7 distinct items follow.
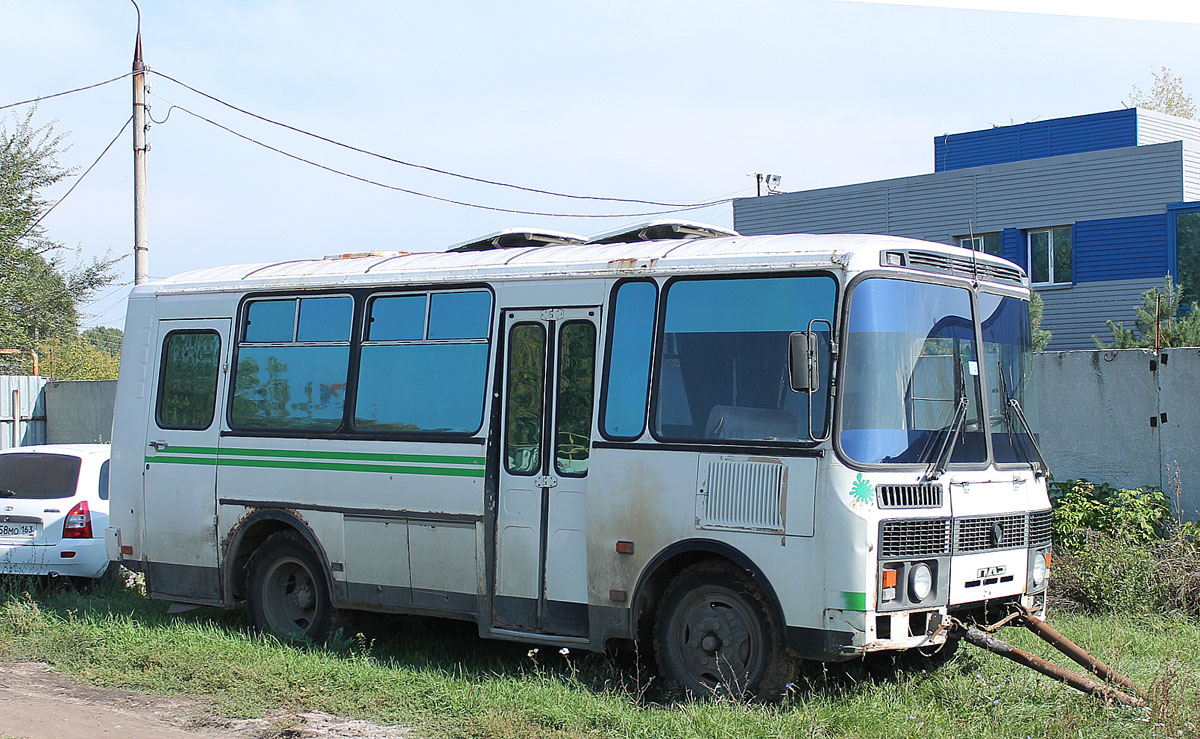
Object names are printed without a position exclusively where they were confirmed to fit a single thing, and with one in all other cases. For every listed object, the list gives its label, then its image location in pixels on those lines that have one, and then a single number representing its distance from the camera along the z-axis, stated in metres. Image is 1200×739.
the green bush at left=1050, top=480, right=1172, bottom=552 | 10.55
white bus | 7.01
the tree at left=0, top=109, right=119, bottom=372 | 24.56
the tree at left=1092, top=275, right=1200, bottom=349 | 16.86
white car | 11.26
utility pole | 17.78
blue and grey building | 26.09
